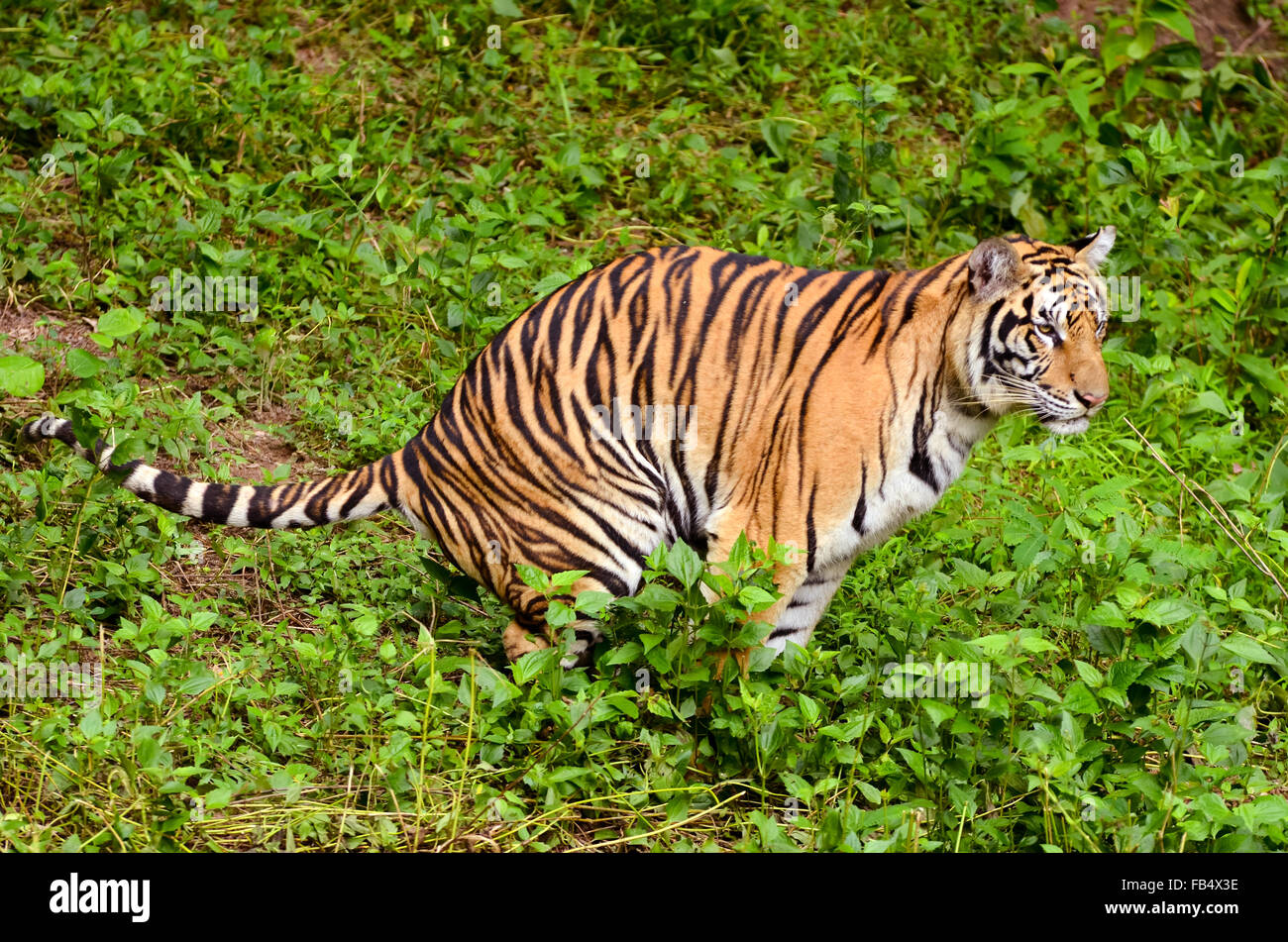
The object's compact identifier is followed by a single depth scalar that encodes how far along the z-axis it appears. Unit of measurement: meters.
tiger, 7.97
